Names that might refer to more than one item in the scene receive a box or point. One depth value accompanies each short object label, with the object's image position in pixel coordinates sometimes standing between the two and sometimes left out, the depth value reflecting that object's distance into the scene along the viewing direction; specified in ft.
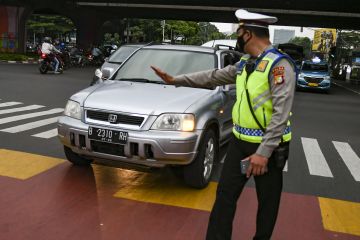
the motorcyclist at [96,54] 97.50
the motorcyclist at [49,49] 64.28
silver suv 15.29
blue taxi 70.44
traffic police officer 9.52
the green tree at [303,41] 415.17
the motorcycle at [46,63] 65.77
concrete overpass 97.86
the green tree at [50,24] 187.04
